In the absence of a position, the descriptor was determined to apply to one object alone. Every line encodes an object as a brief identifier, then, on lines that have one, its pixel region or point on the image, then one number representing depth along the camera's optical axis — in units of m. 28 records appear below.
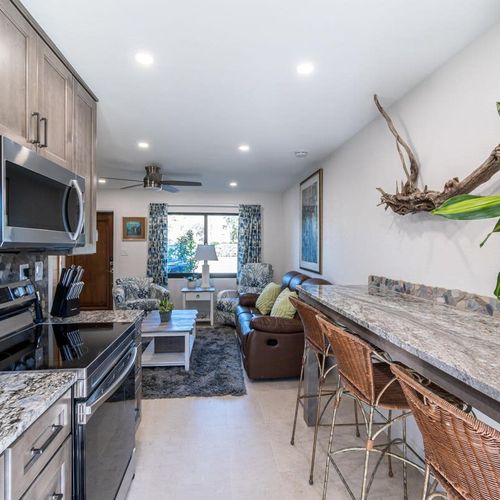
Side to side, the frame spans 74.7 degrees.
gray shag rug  3.11
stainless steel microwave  1.19
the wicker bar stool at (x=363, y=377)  1.39
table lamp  5.79
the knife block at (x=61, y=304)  2.06
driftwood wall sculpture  1.54
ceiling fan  4.37
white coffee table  3.62
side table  5.66
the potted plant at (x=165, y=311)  4.01
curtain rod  6.43
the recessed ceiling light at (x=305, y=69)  1.97
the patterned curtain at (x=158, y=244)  6.20
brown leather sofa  3.27
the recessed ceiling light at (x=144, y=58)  1.87
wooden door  6.38
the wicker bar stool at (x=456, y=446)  0.74
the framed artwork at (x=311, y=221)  4.19
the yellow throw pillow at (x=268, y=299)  4.59
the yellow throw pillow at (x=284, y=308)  3.53
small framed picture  6.33
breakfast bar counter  0.85
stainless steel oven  1.23
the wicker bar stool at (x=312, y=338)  1.97
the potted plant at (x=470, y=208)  0.94
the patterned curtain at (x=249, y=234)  6.41
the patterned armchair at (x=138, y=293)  5.15
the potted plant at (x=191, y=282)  5.79
